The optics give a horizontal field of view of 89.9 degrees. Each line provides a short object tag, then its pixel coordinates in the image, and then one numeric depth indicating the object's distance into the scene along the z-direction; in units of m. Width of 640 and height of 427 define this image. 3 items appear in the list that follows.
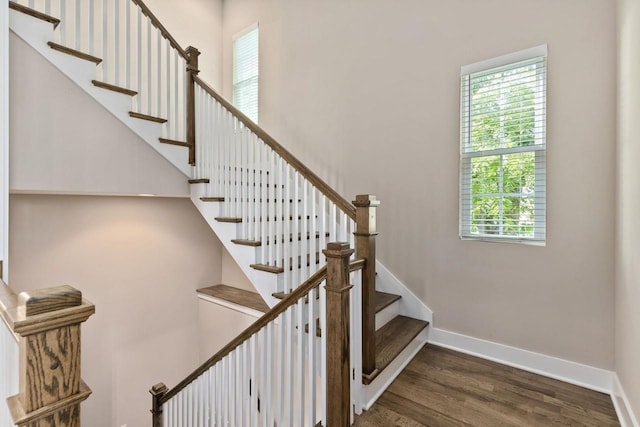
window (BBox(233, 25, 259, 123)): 4.51
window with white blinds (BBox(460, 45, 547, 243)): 2.42
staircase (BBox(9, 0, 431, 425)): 1.83
